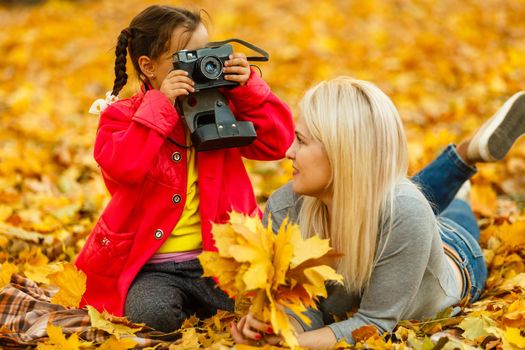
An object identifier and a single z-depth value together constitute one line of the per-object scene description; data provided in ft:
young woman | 13.28
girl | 14.30
